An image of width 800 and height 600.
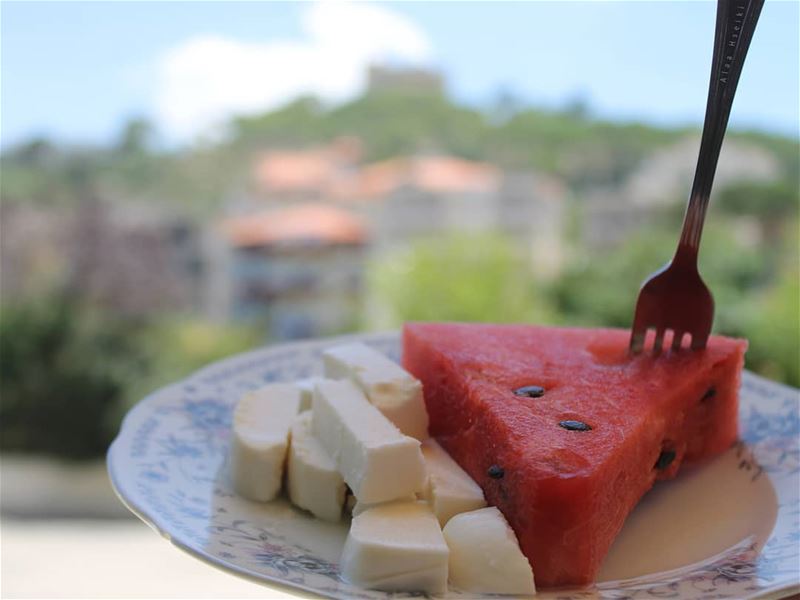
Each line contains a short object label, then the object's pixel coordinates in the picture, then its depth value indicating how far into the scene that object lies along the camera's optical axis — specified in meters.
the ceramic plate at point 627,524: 0.17
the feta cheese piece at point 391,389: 0.22
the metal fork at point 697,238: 0.21
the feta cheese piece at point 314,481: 0.20
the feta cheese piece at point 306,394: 0.24
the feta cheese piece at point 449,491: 0.19
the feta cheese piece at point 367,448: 0.19
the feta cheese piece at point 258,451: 0.21
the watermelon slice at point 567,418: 0.18
